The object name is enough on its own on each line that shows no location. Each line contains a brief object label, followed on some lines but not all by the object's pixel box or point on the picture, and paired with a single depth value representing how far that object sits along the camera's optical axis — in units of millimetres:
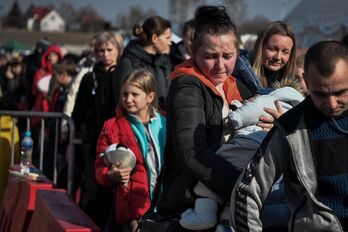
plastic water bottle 6389
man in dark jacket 2586
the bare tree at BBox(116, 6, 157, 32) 140875
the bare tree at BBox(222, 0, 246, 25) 135875
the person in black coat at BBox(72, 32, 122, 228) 6465
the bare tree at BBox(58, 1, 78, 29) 140600
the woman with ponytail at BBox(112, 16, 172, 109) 6734
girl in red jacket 5023
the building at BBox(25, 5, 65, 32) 134075
